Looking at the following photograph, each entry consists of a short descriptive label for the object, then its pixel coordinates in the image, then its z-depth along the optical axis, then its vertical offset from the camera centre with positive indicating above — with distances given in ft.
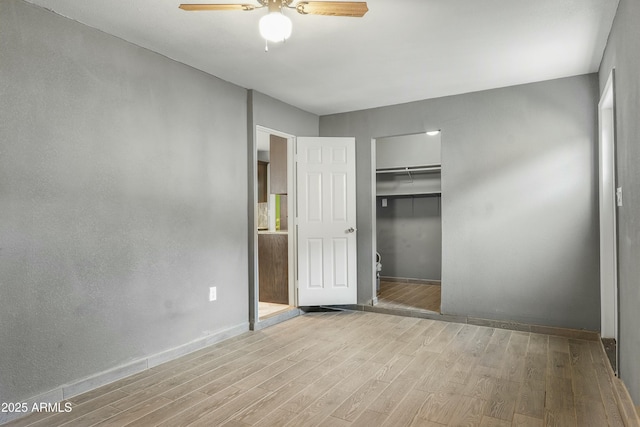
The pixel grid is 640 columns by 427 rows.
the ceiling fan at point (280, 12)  7.02 +3.75
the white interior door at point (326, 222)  15.66 -0.19
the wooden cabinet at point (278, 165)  16.87 +2.29
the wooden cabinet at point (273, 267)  16.35 -2.05
